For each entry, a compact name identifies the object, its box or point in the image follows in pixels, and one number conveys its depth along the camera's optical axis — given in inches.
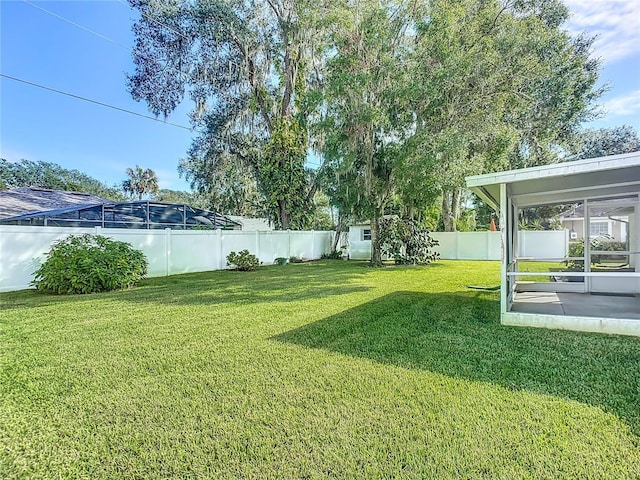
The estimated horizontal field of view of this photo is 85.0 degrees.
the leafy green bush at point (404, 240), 551.5
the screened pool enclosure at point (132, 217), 476.4
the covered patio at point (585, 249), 177.9
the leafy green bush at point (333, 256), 707.4
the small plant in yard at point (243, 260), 488.1
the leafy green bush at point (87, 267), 303.6
